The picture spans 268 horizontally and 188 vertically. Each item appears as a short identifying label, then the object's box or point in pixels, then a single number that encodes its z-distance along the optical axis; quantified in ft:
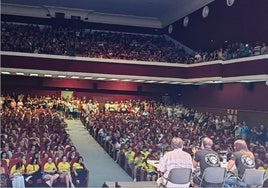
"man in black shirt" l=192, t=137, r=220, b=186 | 13.95
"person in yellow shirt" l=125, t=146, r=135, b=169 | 26.27
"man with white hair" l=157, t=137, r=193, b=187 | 13.45
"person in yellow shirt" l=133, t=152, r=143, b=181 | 24.20
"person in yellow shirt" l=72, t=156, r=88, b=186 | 22.19
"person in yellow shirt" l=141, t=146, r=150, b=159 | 25.53
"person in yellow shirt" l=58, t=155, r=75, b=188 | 21.43
